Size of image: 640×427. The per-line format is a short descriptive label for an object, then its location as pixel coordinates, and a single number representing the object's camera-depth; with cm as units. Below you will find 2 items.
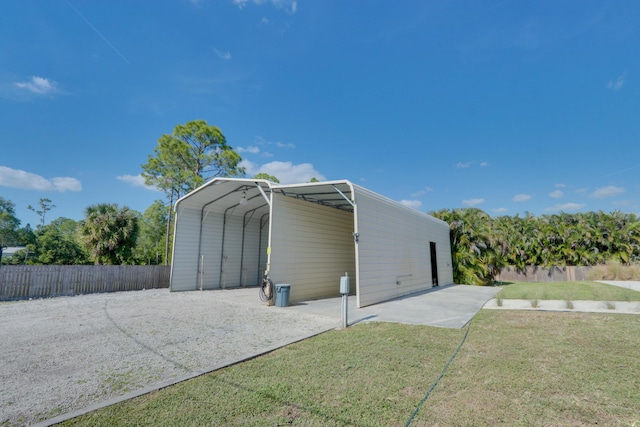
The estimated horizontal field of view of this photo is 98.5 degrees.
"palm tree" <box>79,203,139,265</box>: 1446
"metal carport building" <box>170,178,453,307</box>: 878
